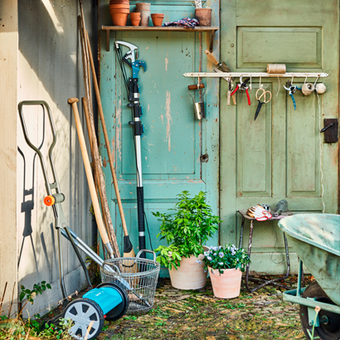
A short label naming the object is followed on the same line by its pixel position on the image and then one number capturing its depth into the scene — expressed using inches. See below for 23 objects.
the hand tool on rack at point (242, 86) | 138.6
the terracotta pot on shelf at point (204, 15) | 135.7
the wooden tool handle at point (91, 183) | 112.9
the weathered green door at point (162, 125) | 141.6
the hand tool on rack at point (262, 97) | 138.6
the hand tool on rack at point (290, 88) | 140.3
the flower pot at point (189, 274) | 131.3
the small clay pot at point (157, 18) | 135.6
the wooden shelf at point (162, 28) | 135.4
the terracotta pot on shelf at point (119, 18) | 135.0
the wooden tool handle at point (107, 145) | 132.4
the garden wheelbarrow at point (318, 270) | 78.7
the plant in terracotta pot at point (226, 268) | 123.2
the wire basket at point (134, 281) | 107.0
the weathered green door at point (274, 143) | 142.6
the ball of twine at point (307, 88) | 139.5
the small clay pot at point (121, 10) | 134.2
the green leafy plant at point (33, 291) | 96.3
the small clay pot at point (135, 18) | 135.2
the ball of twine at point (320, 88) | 140.1
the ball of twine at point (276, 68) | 137.4
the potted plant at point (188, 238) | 127.5
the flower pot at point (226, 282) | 123.1
